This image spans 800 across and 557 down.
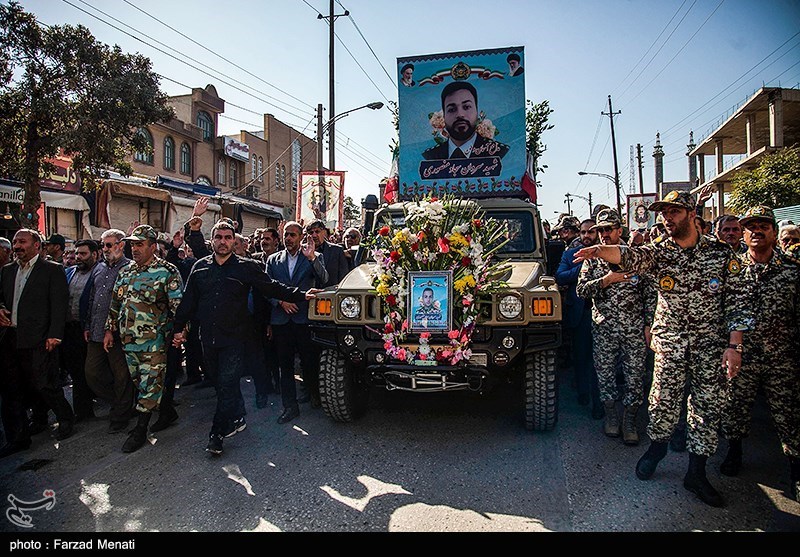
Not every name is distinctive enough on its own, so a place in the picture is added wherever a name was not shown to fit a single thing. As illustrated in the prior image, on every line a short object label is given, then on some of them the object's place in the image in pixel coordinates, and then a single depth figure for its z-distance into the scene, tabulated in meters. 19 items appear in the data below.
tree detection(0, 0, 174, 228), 9.22
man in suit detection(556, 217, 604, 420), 5.16
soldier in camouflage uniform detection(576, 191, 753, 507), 3.22
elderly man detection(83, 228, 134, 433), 4.84
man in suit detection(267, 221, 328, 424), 5.05
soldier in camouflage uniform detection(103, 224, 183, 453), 4.48
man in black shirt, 4.32
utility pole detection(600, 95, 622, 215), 33.62
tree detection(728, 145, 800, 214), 17.41
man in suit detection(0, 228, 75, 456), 4.59
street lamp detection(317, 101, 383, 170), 15.51
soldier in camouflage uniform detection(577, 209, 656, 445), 4.23
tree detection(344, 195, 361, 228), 42.75
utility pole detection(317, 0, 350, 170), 15.55
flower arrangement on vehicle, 4.00
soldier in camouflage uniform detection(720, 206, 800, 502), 3.32
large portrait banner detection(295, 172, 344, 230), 12.77
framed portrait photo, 4.02
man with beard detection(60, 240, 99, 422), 5.26
